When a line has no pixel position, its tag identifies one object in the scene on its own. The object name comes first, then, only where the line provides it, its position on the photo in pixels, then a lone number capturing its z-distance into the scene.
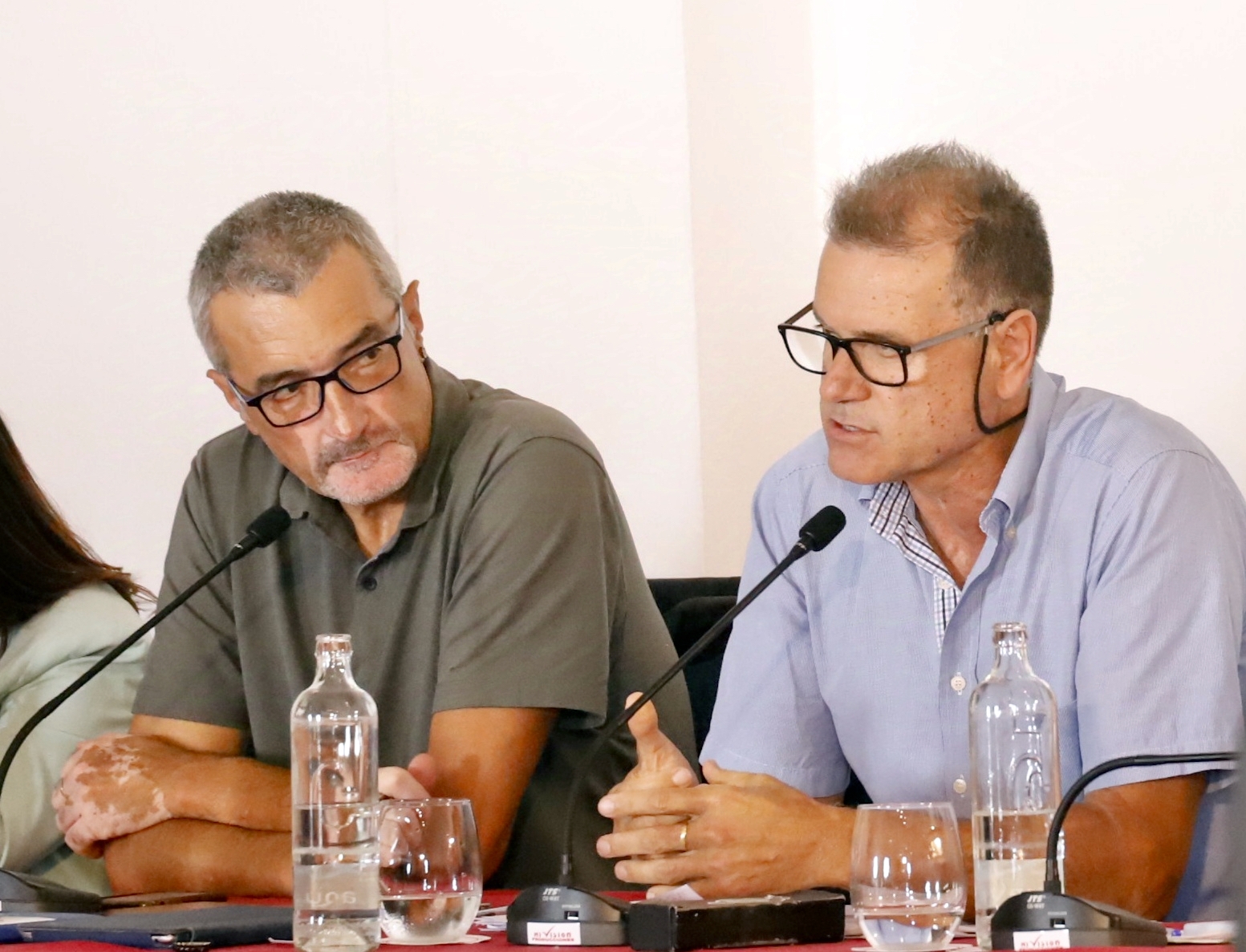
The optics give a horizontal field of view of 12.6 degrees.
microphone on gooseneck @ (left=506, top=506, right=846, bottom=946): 3.54
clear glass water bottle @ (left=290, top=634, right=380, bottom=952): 3.55
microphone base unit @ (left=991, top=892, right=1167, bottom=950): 3.43
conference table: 3.49
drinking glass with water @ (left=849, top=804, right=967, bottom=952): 3.45
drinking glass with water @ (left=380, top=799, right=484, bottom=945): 3.56
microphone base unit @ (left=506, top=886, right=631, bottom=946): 3.54
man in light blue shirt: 3.84
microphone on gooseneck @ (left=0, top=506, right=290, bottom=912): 3.79
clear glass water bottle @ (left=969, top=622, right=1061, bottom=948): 3.60
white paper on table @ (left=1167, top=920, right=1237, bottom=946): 3.49
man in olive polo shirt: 4.07
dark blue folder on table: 3.57
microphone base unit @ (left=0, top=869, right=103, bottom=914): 3.79
